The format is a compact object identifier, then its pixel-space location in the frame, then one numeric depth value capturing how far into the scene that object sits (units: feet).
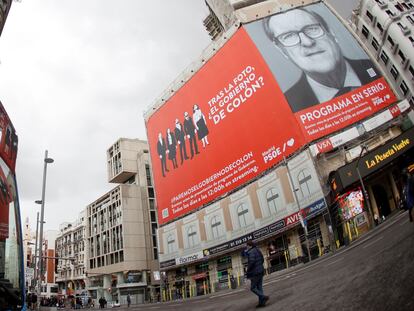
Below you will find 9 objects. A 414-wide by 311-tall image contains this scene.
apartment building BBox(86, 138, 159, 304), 205.70
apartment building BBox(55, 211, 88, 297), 263.29
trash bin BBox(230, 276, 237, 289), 121.60
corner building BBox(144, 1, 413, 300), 106.83
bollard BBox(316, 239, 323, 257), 100.10
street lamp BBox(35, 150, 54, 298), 85.87
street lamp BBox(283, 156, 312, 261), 98.25
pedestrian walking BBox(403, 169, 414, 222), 36.78
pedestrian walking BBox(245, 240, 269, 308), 26.94
